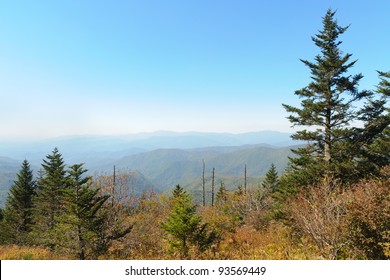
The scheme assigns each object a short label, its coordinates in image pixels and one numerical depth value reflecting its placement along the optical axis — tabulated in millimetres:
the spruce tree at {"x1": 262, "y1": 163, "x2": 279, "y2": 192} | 40209
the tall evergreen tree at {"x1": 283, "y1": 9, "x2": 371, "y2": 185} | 15109
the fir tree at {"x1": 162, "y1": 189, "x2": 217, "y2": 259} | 12086
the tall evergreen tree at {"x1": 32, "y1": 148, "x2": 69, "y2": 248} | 26375
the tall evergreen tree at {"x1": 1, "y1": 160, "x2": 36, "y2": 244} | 30344
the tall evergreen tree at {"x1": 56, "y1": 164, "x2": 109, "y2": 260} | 13734
